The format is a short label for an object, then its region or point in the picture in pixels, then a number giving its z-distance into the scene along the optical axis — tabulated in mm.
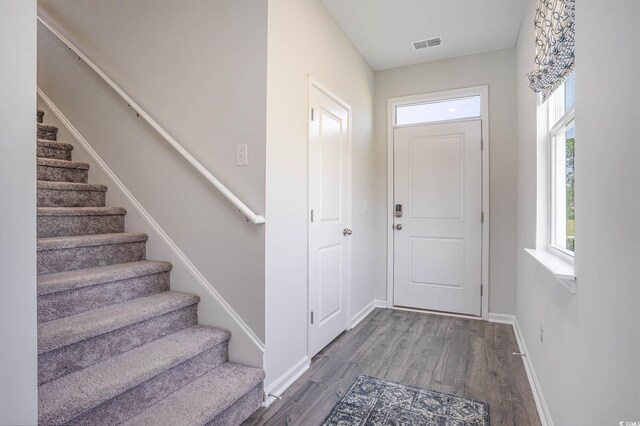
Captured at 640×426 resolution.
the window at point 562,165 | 1787
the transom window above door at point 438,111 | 3666
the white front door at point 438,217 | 3631
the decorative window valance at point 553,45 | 1496
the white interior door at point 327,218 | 2598
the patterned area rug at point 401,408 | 1845
